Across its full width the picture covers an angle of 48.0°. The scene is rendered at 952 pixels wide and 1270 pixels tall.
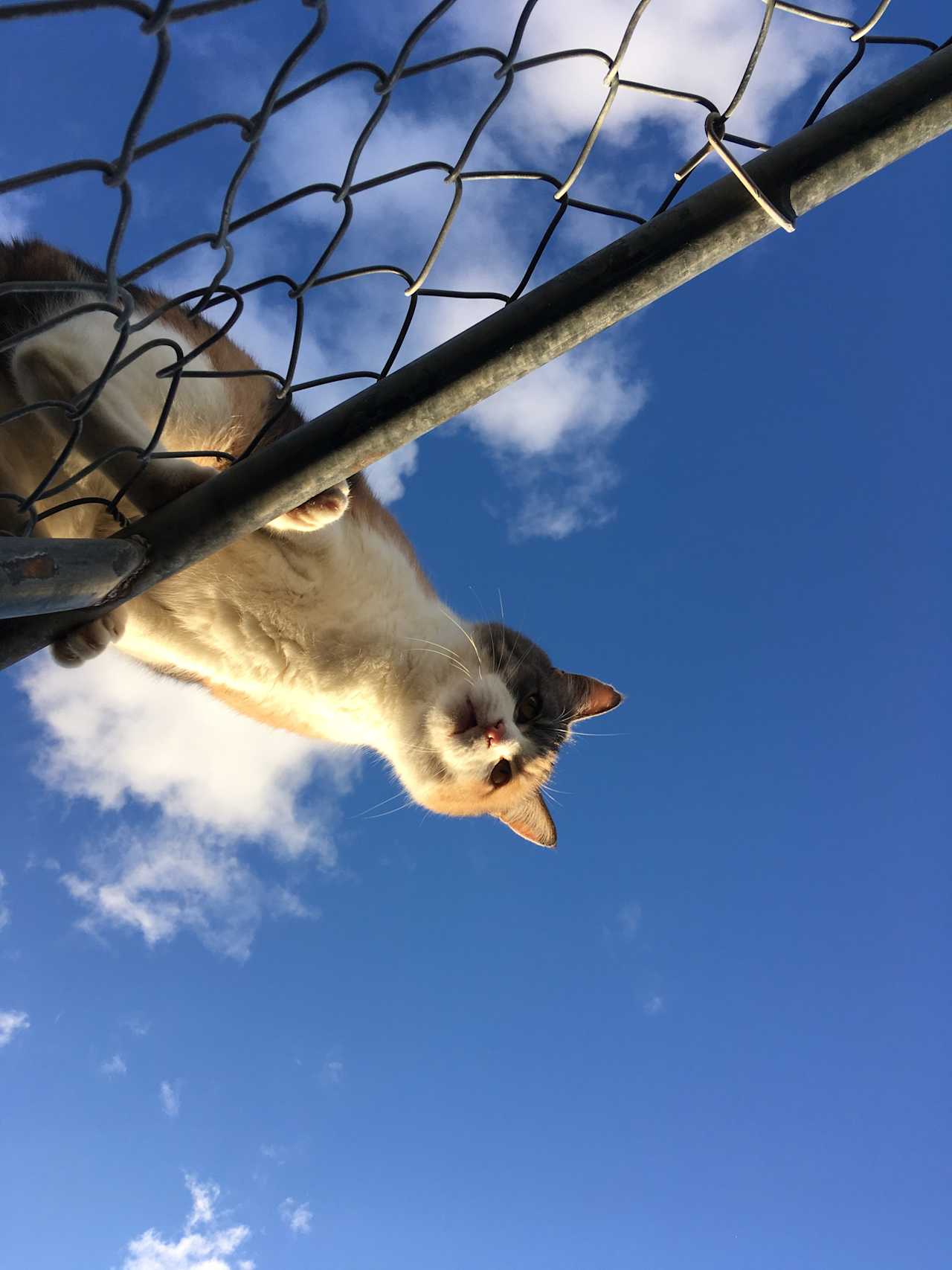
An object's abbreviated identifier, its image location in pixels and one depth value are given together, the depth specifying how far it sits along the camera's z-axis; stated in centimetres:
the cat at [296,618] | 81
